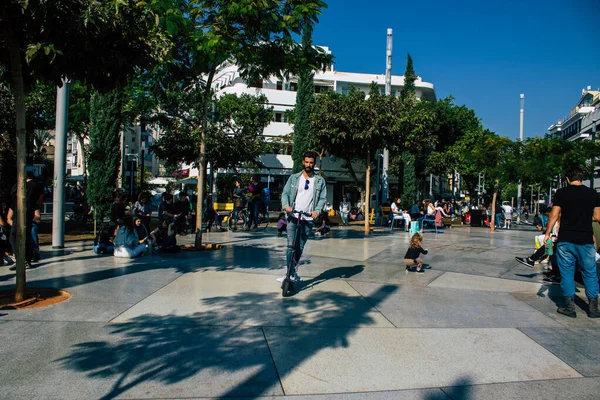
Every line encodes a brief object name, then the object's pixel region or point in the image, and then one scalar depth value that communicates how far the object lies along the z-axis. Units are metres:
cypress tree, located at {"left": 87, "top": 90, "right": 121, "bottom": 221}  15.38
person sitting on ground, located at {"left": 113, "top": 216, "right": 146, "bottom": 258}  8.92
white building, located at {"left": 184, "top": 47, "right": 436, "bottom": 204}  44.28
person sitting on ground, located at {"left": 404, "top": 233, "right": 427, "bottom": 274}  8.38
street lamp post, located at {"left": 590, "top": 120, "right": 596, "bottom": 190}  25.42
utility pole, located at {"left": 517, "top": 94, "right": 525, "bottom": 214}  52.17
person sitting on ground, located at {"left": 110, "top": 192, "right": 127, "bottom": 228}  9.69
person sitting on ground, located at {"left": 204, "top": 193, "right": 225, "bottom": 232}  15.66
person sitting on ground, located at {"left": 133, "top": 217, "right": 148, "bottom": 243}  9.45
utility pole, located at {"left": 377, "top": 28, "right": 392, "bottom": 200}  22.38
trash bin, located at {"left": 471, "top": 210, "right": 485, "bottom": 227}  25.08
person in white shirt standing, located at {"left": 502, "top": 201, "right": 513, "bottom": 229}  26.21
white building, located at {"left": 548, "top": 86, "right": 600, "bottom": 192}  69.94
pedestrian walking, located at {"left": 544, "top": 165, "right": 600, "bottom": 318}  5.65
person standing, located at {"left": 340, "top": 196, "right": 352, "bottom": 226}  21.13
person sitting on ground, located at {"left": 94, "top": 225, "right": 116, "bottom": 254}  9.43
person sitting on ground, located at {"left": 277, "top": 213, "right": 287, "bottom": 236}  14.20
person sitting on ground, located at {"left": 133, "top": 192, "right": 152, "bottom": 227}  12.07
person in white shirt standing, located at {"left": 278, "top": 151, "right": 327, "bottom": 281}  6.43
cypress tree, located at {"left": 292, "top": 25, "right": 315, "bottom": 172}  35.81
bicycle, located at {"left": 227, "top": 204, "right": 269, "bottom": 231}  16.53
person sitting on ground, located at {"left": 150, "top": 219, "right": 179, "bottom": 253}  9.98
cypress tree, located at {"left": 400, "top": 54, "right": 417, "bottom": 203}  38.69
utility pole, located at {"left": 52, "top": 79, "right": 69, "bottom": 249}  9.96
